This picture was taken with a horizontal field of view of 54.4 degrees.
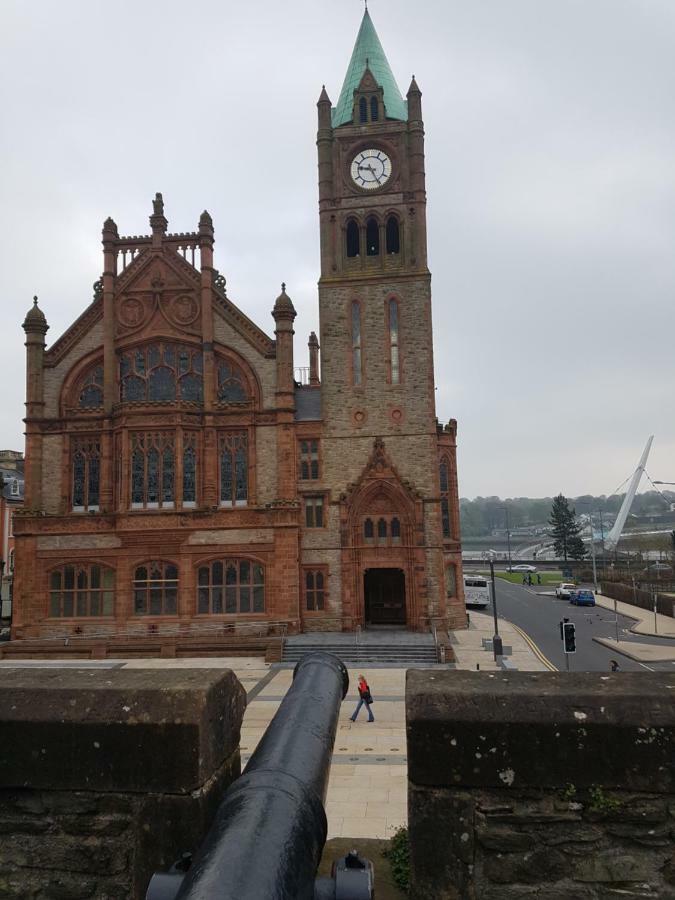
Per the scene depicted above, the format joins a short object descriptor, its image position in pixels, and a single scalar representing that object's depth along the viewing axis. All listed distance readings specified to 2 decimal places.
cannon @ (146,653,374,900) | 2.67
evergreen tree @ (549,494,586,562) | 98.19
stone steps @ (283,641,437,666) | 28.72
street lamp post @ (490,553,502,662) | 28.00
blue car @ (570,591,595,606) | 53.31
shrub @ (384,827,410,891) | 4.08
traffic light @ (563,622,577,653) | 18.12
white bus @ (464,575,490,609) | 50.52
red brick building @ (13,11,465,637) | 33.50
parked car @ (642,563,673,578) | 65.06
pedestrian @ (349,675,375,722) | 18.73
